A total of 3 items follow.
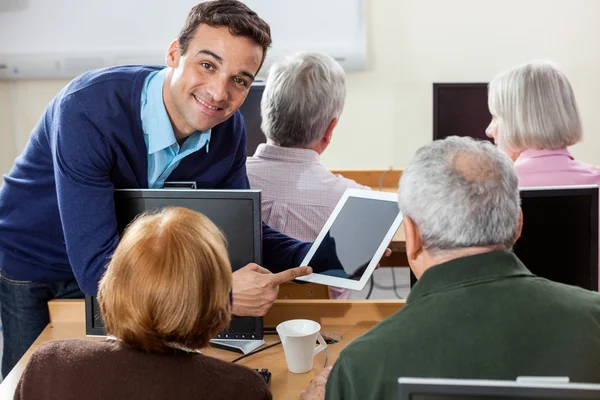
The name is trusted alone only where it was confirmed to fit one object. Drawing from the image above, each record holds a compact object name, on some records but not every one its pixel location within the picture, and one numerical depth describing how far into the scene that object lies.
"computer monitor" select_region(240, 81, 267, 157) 3.02
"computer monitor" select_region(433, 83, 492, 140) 3.34
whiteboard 3.80
